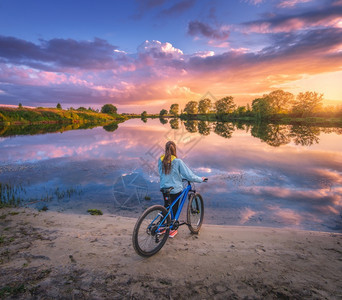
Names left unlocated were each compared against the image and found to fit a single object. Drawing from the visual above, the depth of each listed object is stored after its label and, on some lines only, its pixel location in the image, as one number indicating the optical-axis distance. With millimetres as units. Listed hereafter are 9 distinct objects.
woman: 4922
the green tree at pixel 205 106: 157125
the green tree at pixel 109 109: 164750
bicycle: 4102
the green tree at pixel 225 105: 122625
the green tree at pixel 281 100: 89875
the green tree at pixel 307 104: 70500
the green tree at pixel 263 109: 81588
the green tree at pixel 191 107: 189025
